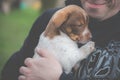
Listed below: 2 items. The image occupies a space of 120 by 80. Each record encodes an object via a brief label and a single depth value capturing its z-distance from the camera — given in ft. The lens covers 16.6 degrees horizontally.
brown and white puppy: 3.53
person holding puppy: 3.61
